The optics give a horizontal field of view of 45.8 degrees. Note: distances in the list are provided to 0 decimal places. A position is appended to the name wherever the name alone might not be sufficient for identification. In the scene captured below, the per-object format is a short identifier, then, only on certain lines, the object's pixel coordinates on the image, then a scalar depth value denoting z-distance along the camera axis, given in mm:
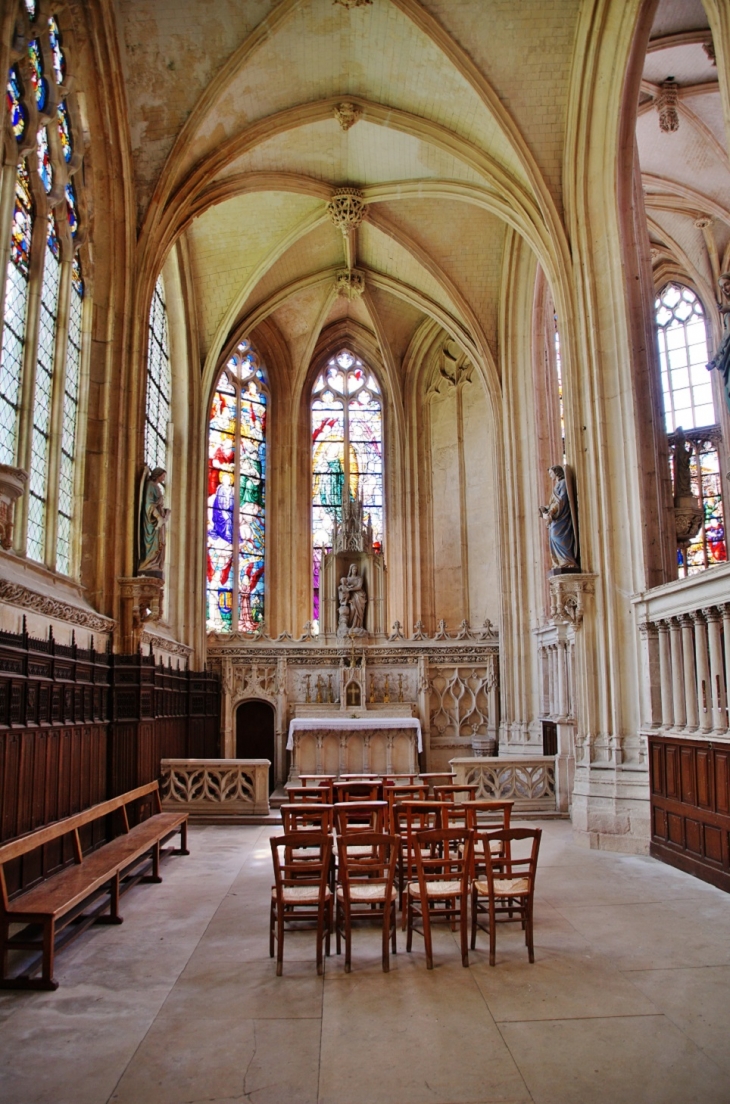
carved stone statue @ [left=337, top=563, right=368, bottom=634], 18281
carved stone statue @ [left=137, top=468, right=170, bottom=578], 11727
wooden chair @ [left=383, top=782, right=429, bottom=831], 8805
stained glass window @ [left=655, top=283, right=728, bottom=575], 19125
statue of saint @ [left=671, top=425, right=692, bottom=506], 11281
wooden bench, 5480
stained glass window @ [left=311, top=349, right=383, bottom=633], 21797
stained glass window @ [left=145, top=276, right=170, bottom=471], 15875
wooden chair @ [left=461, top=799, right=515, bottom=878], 6418
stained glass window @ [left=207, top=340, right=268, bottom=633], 20000
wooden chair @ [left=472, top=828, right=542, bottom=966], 5758
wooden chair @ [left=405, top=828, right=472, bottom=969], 5641
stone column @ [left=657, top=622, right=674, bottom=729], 9742
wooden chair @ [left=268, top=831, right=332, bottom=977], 5590
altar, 15500
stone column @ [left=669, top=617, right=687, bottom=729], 9227
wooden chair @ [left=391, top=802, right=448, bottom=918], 6272
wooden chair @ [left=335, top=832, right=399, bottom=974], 5617
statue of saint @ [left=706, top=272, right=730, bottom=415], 7266
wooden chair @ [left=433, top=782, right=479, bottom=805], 8184
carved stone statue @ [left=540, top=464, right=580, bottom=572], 11758
